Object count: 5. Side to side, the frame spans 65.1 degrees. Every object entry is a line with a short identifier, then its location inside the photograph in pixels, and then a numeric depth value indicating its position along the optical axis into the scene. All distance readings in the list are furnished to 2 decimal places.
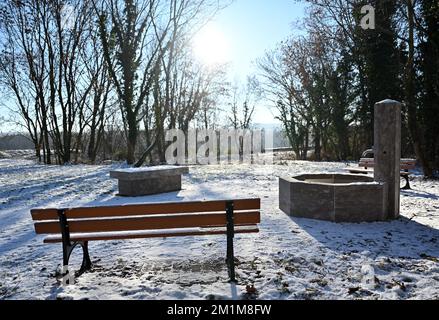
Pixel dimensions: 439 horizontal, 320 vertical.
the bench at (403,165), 9.72
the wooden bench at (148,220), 3.93
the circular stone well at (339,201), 6.22
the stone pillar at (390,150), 6.54
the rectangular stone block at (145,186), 9.01
